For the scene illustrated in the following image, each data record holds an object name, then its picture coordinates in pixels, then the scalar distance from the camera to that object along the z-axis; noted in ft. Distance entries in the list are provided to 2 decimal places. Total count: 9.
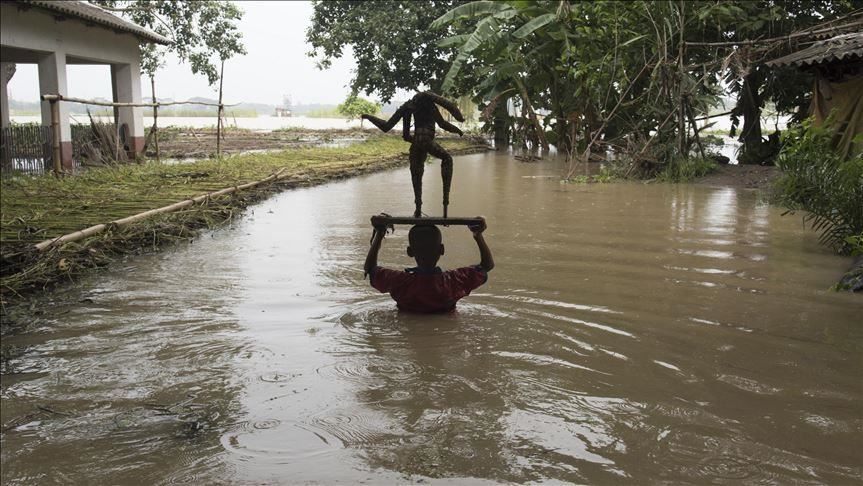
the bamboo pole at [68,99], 35.63
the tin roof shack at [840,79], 32.30
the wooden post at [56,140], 34.73
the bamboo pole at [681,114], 42.72
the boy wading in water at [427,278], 15.03
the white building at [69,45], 39.83
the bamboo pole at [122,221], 20.39
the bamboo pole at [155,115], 48.21
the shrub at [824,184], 20.59
